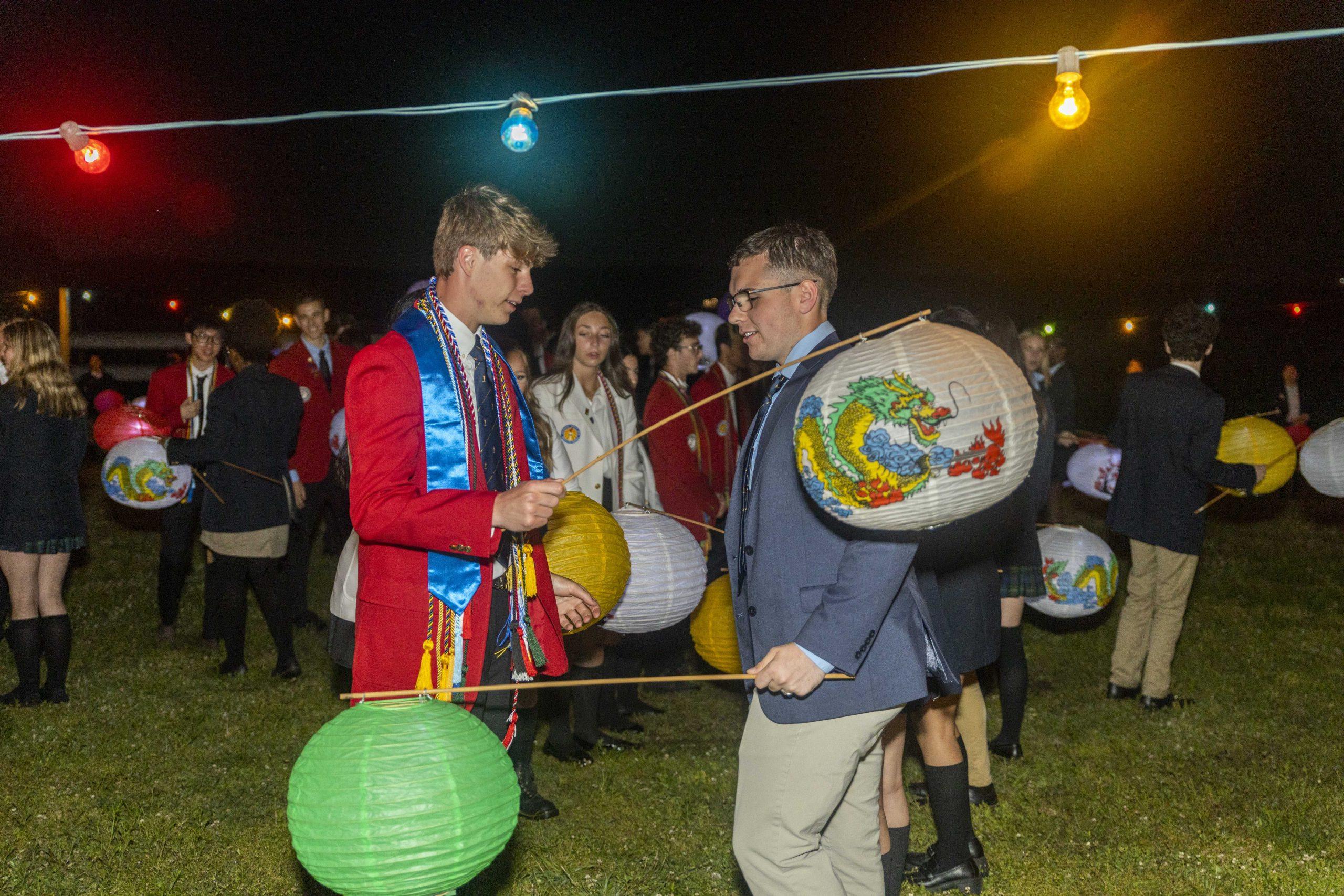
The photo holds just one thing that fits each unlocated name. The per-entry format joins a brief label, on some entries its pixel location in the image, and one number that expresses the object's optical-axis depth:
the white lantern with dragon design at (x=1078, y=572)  5.27
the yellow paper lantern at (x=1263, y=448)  5.91
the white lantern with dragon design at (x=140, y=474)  6.07
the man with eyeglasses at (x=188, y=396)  6.48
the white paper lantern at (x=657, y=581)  3.87
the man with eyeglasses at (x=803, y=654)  2.16
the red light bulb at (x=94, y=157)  5.50
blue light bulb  5.34
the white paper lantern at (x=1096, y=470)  7.66
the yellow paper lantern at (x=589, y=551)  3.44
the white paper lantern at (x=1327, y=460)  5.51
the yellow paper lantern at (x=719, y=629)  3.90
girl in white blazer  5.01
